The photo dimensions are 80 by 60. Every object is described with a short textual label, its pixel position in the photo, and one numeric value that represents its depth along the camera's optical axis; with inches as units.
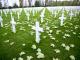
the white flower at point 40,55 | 67.4
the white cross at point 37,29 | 77.4
